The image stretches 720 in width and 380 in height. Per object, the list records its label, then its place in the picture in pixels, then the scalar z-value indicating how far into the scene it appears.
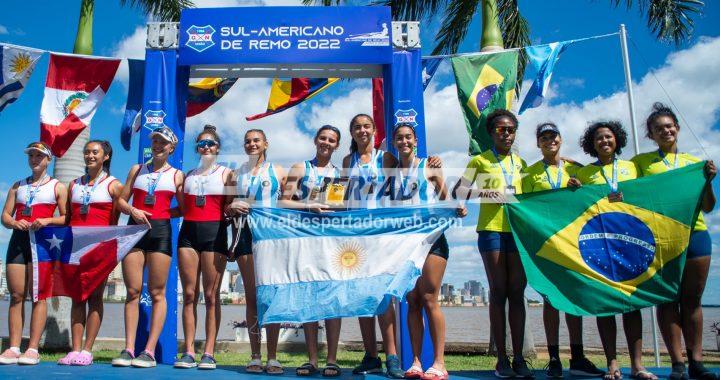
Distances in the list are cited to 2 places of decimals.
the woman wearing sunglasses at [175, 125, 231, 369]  4.74
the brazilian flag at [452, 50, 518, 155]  7.55
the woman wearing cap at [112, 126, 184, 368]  4.75
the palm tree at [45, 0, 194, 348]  9.01
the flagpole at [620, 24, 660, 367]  7.10
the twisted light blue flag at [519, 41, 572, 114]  7.93
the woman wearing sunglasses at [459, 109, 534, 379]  4.47
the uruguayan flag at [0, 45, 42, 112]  7.06
